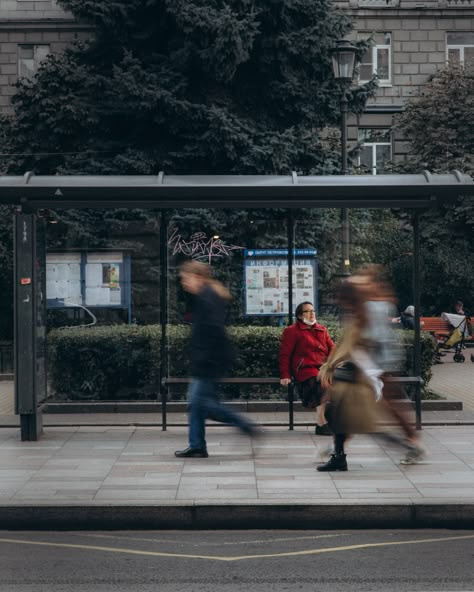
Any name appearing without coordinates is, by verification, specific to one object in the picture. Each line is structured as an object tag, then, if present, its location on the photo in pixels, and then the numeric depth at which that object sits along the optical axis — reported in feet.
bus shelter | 35.86
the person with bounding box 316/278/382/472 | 28.71
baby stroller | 74.65
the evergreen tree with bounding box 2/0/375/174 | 69.36
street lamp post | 56.08
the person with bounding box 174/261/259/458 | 31.14
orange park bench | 80.79
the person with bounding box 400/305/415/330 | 40.57
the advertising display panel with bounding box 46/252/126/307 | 40.45
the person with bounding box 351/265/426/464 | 28.76
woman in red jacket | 37.40
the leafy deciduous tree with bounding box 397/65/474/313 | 92.02
